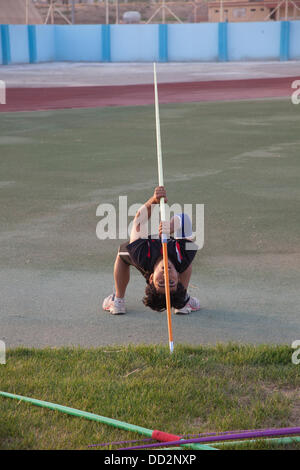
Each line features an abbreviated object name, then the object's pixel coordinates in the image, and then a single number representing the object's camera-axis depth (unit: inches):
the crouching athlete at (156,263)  384.8
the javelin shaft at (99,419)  277.6
